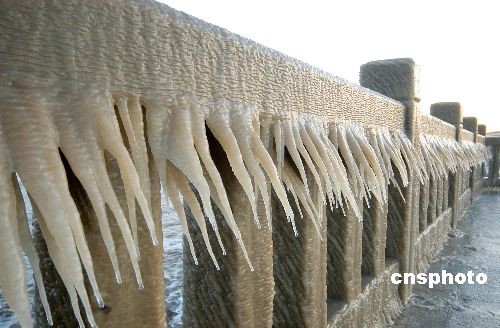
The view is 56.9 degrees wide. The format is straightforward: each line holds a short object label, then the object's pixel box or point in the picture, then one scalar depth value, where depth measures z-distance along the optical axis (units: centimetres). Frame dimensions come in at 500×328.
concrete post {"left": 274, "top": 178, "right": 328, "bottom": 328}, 205
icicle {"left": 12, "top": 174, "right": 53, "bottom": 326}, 74
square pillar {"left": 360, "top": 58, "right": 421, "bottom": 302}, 389
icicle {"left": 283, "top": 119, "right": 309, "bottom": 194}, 149
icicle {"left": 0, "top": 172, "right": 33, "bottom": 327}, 68
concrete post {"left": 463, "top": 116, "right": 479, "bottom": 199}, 1167
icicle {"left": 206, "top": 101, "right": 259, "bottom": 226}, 112
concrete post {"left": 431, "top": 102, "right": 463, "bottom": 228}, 800
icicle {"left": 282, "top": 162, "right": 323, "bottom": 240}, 160
